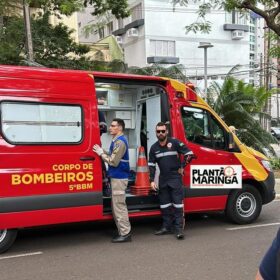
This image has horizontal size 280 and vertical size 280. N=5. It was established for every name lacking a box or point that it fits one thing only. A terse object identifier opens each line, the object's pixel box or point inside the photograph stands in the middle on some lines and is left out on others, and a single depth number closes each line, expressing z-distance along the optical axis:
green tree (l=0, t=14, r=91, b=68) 15.64
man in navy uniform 6.85
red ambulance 5.92
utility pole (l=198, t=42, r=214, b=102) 21.50
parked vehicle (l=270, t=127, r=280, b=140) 44.82
